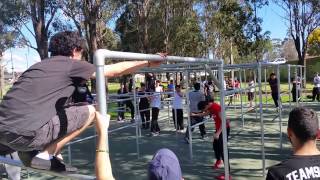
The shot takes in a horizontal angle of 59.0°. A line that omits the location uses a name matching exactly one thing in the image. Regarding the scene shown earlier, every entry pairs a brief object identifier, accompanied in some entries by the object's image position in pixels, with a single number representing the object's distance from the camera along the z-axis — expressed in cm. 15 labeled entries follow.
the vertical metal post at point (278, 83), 569
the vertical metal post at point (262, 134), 455
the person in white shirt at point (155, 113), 776
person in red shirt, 465
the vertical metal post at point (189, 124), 545
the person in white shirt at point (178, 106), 759
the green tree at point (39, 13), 1348
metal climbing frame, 134
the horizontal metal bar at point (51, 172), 135
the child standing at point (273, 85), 929
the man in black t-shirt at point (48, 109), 138
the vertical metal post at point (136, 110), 583
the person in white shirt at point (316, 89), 1368
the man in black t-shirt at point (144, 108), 830
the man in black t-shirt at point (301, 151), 147
